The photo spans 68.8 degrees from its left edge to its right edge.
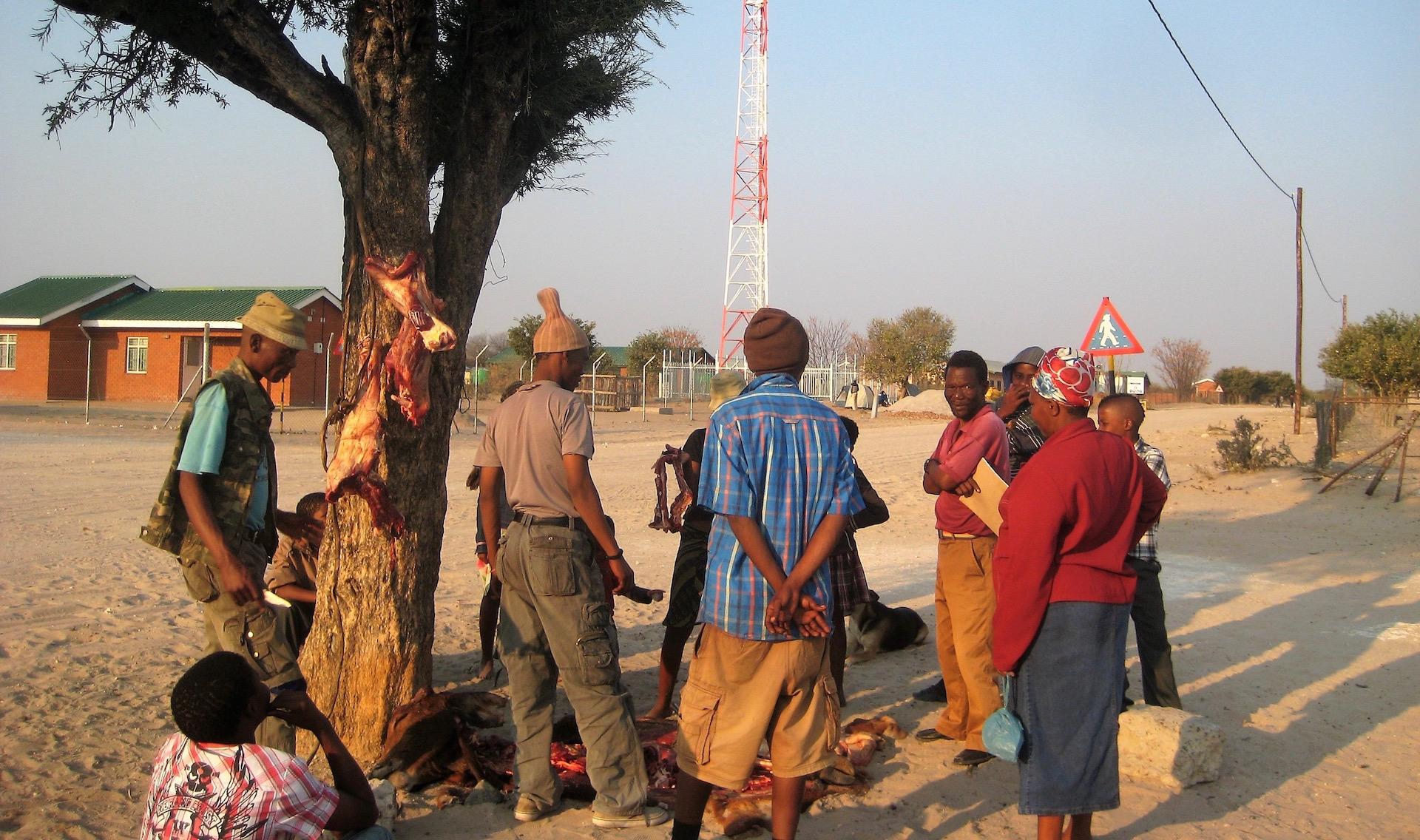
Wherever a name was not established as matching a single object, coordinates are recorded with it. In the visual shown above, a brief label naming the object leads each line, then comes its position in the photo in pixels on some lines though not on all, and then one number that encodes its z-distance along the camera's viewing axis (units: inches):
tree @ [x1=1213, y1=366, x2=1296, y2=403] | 2982.3
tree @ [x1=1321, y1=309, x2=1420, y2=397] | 1202.0
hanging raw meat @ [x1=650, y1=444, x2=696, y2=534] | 224.2
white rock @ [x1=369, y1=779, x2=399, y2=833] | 158.9
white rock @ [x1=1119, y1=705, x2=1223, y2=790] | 194.5
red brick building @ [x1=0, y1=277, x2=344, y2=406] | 1424.7
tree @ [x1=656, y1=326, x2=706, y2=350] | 2593.5
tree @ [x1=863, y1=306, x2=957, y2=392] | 2038.6
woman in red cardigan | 136.1
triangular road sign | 398.0
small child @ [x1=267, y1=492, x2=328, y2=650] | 199.0
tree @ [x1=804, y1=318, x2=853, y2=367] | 2401.6
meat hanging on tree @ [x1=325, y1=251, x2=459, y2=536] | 178.9
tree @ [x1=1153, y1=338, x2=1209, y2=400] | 3329.2
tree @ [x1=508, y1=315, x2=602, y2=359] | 1638.8
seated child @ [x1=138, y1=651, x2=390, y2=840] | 116.8
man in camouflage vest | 156.2
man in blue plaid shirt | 137.9
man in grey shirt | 166.4
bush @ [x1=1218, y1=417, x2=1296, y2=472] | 741.9
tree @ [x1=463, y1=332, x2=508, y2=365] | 2568.9
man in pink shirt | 202.5
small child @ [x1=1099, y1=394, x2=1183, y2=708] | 218.4
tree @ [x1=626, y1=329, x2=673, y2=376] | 1951.3
